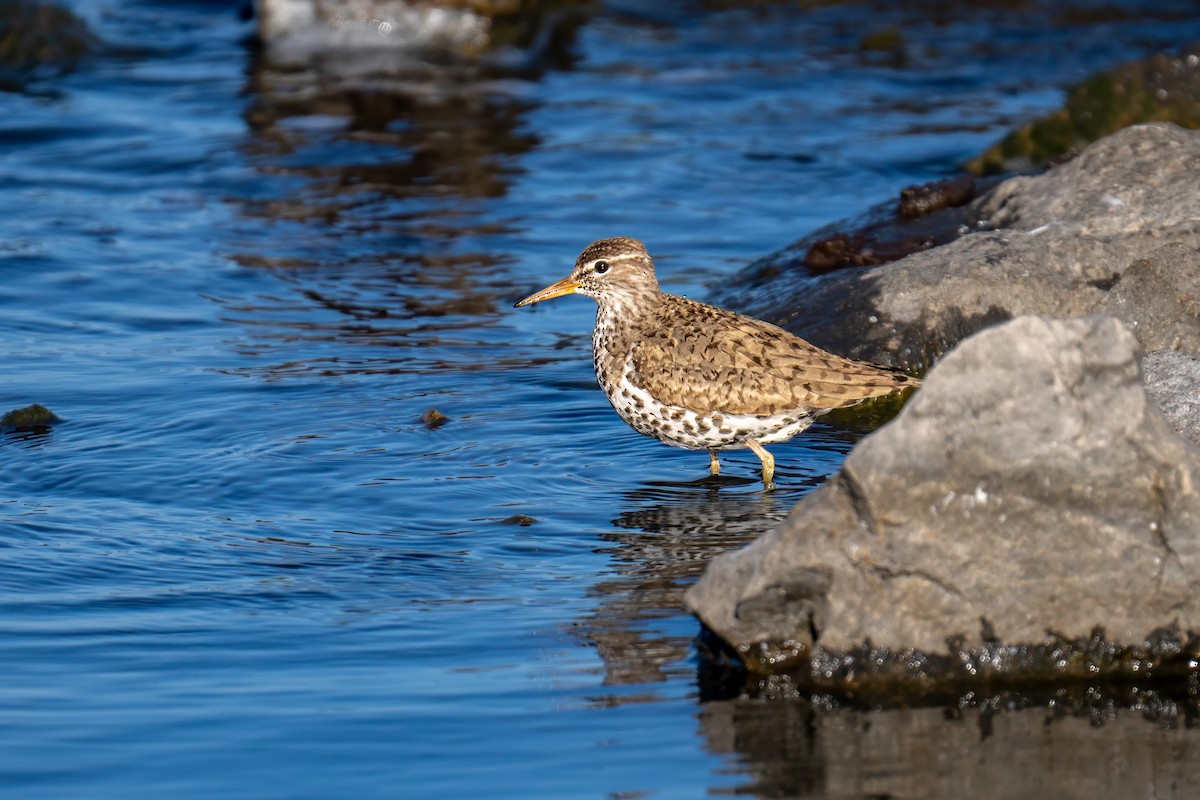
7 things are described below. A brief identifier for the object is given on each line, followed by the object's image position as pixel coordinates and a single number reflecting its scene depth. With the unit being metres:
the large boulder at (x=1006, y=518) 11.66
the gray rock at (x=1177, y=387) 15.87
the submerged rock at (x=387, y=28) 41.66
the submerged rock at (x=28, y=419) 19.05
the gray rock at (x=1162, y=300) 19.34
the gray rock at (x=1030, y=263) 20.12
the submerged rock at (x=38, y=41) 39.41
